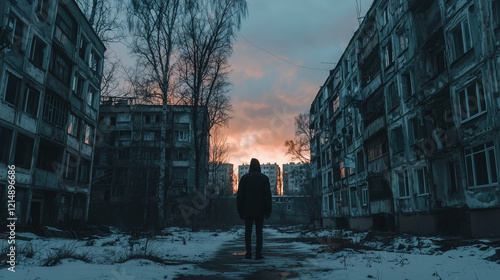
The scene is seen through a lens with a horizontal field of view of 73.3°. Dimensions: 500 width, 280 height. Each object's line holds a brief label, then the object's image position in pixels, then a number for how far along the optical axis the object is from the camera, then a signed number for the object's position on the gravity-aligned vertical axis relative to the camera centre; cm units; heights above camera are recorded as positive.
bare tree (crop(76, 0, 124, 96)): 2738 +1555
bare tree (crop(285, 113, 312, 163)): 4359 +894
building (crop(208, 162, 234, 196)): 4442 +378
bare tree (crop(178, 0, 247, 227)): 2420 +1101
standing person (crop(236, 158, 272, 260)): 734 +11
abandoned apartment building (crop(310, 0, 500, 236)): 1225 +450
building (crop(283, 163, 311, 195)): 4666 +443
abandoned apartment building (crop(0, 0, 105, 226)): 1587 +558
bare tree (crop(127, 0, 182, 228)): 2356 +1201
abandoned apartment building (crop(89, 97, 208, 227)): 4378 +729
